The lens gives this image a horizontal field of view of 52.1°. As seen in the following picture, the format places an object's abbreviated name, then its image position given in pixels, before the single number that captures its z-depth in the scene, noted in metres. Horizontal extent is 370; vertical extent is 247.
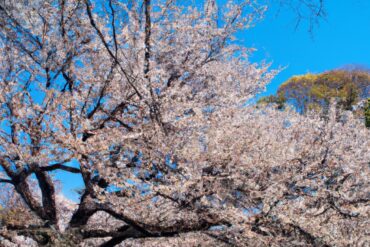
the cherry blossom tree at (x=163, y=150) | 4.34
